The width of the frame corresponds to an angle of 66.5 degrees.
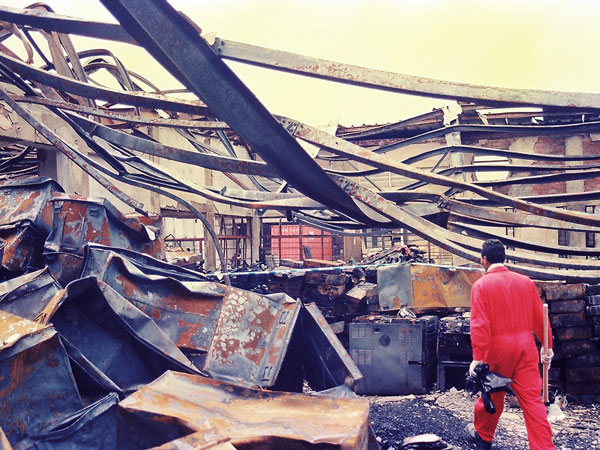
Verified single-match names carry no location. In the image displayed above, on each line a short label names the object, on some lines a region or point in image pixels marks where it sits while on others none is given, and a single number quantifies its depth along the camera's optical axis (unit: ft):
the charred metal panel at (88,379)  8.45
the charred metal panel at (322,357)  10.30
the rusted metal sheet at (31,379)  7.09
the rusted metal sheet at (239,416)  6.60
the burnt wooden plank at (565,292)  16.56
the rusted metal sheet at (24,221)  12.85
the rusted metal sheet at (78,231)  12.72
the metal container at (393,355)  17.25
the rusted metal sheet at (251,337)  10.23
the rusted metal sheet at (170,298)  10.94
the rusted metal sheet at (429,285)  19.47
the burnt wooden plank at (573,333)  16.39
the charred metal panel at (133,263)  11.50
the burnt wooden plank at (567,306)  16.52
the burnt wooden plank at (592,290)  16.79
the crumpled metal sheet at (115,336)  9.55
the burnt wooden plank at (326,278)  20.89
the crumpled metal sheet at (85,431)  7.41
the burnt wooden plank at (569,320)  16.48
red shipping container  58.95
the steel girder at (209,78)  5.60
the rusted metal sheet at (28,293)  9.61
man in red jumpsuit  11.78
